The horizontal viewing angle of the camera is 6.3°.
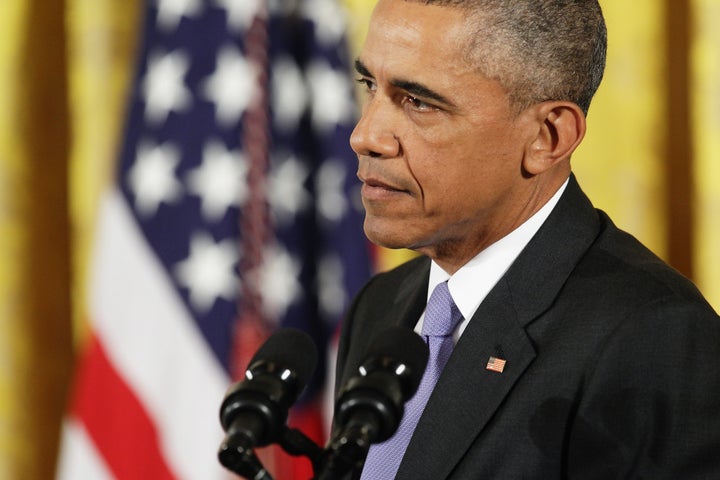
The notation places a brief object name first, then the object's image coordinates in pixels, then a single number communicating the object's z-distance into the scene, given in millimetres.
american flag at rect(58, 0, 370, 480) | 7963
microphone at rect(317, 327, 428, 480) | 6960
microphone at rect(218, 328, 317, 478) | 7084
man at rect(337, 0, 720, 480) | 7229
